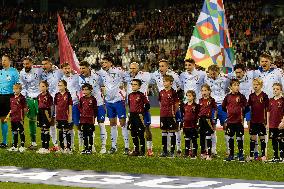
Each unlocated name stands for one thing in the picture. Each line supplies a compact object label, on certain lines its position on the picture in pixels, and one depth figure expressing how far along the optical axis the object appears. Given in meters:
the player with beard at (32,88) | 15.95
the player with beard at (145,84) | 14.41
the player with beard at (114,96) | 15.09
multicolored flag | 18.77
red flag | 20.66
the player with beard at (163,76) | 14.34
